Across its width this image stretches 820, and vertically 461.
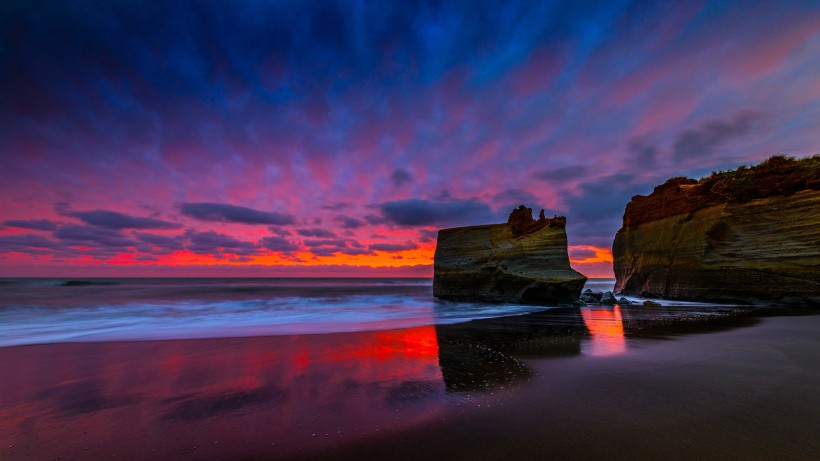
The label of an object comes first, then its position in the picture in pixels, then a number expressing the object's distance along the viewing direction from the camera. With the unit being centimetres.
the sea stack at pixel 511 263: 1939
